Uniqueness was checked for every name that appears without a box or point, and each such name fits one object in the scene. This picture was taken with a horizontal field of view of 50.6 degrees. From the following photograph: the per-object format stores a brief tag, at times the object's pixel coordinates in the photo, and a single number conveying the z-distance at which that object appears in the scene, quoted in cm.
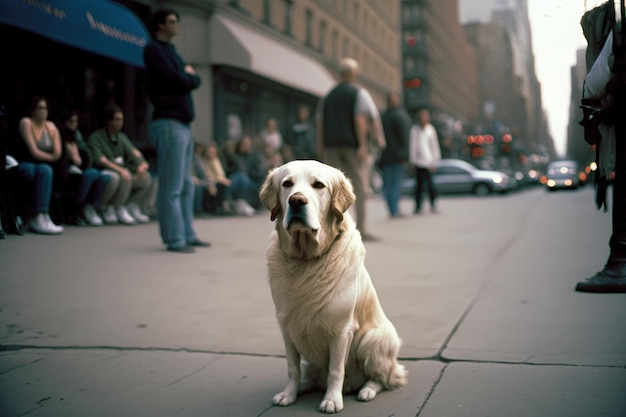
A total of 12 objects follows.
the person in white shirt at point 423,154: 1394
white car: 2692
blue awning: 774
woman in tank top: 371
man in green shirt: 802
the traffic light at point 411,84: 6003
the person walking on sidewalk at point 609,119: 347
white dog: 256
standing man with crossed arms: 662
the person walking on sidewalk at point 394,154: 1213
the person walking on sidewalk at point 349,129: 798
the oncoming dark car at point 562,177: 4146
